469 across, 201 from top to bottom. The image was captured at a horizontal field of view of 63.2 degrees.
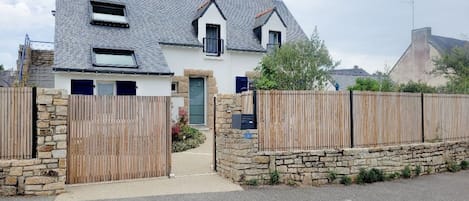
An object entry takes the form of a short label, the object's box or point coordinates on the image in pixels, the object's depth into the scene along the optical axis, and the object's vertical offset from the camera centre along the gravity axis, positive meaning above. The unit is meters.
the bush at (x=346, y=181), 8.37 -1.62
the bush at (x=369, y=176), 8.54 -1.56
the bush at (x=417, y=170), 9.50 -1.59
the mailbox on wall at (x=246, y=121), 8.03 -0.31
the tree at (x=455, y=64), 20.55 +2.58
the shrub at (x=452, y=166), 10.32 -1.61
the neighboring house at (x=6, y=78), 17.30 +1.36
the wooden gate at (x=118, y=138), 7.73 -0.67
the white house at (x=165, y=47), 14.38 +2.57
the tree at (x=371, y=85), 13.27 +0.78
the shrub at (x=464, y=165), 10.69 -1.62
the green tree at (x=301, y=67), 10.27 +1.09
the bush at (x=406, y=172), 9.19 -1.58
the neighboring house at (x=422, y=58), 26.00 +3.50
